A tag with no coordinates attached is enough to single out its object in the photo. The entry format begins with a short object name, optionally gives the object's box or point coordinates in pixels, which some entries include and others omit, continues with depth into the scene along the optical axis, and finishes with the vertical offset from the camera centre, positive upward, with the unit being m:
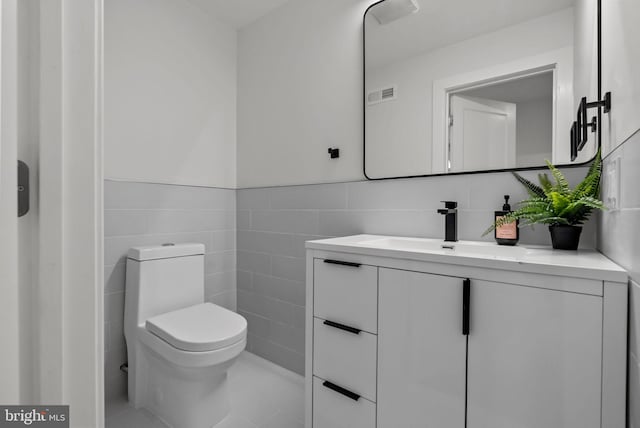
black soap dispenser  1.29 -0.09
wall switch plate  0.81 +0.07
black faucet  1.41 -0.05
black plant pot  1.10 -0.09
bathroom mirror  1.24 +0.57
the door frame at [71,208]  0.39 +0.00
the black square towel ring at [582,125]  0.91 +0.29
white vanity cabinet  0.79 -0.39
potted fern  1.04 +0.00
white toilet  1.42 -0.60
